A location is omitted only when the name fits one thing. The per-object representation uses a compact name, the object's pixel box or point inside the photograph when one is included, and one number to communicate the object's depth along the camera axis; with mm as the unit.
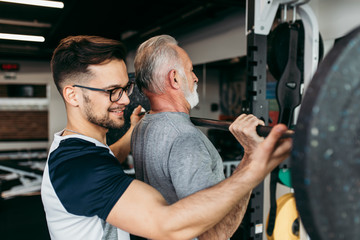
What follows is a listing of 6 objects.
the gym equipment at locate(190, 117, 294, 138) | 788
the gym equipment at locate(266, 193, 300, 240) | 1448
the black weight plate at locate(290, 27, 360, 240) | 409
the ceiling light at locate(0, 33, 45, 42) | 5914
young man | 851
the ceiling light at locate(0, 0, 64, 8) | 3891
